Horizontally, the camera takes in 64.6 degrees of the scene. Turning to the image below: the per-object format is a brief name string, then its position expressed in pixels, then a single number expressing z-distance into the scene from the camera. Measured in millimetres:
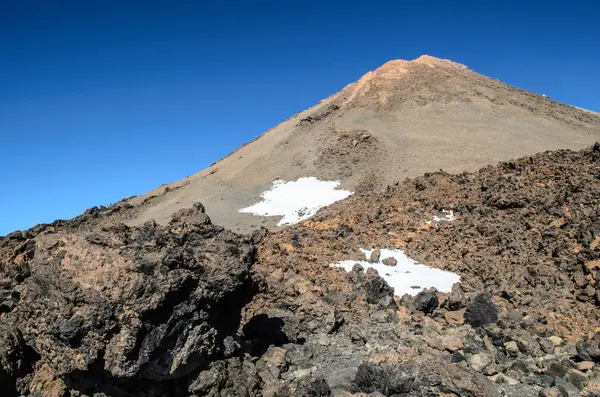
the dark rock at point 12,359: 6090
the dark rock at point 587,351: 7720
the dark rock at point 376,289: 10602
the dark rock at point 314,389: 6203
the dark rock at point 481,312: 9281
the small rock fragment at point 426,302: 10125
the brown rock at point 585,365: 7504
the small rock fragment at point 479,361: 7462
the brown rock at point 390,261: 13323
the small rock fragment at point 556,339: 8492
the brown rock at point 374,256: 13367
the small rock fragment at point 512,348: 8047
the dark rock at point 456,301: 10258
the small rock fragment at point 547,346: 8211
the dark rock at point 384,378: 6070
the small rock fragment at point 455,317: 9582
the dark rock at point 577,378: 7040
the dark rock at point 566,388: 6789
